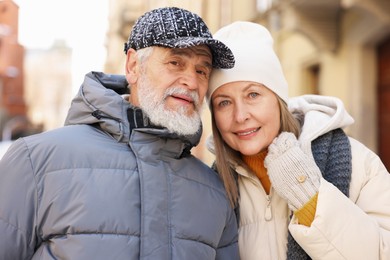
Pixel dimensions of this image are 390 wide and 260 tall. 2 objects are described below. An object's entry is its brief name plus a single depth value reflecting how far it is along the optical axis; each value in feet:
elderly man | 6.54
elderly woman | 7.22
